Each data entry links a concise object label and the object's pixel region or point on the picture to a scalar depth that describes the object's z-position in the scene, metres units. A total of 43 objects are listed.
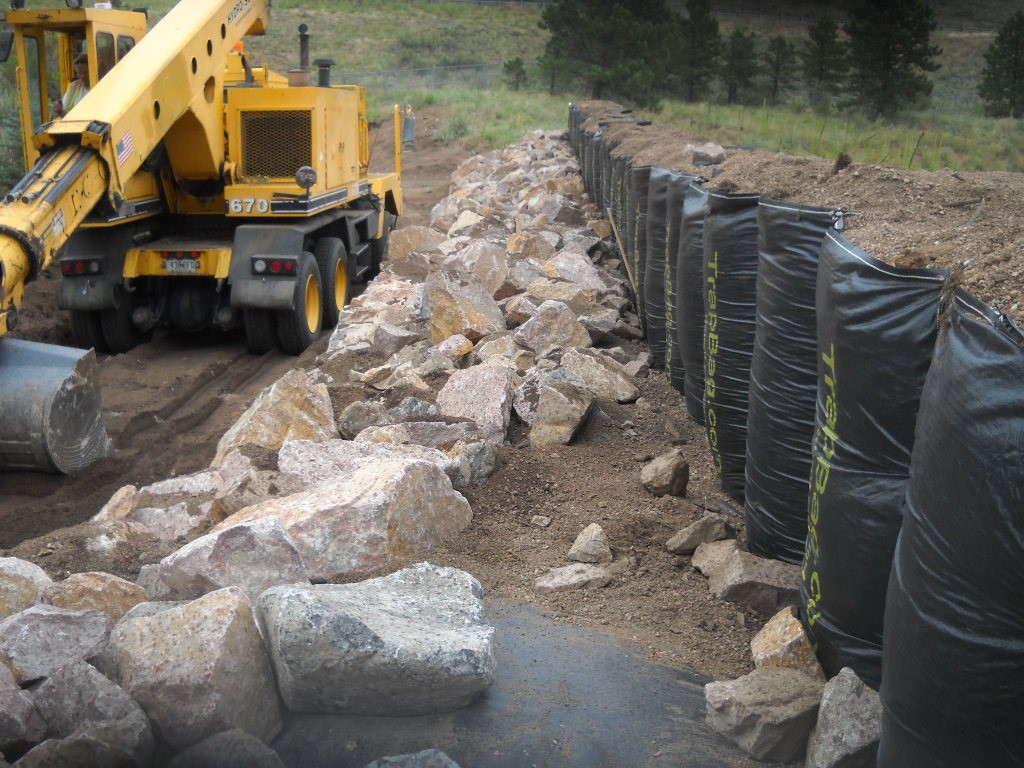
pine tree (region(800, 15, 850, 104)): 32.34
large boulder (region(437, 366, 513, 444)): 5.58
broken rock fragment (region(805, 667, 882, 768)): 2.46
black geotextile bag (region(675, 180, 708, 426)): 5.02
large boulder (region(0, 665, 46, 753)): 2.61
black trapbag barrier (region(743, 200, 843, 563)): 3.42
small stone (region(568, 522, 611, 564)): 4.10
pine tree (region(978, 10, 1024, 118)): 24.09
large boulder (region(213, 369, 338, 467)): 5.39
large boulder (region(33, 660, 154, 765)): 2.67
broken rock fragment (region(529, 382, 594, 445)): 5.46
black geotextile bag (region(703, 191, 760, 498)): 4.27
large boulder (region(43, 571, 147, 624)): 3.40
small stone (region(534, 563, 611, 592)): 3.89
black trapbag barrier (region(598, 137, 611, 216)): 10.74
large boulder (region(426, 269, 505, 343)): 7.50
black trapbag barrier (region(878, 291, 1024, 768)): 1.73
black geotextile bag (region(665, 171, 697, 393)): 5.48
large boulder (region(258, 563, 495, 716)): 2.71
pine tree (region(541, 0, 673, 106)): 32.12
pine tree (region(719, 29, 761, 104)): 35.16
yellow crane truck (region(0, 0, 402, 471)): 6.71
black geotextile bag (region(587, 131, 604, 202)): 12.38
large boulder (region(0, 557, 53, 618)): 3.46
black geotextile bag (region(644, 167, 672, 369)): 6.23
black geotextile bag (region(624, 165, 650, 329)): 7.07
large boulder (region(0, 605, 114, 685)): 2.96
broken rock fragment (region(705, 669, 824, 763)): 2.67
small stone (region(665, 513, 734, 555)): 4.11
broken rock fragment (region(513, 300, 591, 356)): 7.07
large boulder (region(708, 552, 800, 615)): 3.56
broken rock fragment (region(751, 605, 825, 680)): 2.94
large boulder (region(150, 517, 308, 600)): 3.41
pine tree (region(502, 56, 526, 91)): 38.16
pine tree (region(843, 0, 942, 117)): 30.81
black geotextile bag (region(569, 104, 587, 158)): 18.66
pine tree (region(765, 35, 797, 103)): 34.97
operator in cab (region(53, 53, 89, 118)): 7.78
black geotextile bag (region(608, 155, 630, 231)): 8.86
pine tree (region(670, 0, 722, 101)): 34.00
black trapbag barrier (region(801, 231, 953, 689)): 2.49
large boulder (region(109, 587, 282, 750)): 2.71
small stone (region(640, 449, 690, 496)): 4.75
